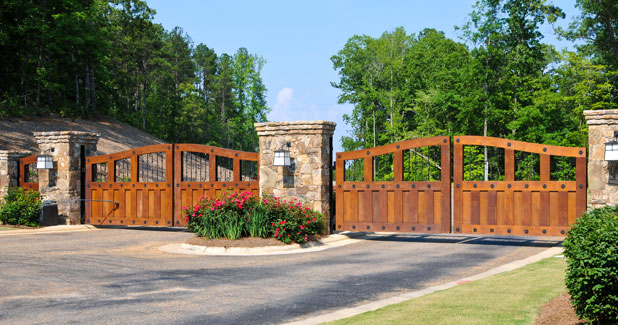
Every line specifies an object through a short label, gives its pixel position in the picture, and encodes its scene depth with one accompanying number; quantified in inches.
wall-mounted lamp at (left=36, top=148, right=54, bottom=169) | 792.3
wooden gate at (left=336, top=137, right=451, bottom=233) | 599.6
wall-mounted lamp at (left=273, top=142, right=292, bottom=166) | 638.5
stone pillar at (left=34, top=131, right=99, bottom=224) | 792.9
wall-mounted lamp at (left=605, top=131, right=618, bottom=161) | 520.7
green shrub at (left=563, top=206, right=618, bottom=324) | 236.2
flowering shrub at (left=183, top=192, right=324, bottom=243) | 580.4
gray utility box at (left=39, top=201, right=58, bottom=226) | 778.8
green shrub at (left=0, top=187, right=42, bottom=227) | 777.6
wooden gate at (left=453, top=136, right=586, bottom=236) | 551.8
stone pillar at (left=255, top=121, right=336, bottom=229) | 639.8
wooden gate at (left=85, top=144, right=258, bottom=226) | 697.6
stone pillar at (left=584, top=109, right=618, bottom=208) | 535.5
